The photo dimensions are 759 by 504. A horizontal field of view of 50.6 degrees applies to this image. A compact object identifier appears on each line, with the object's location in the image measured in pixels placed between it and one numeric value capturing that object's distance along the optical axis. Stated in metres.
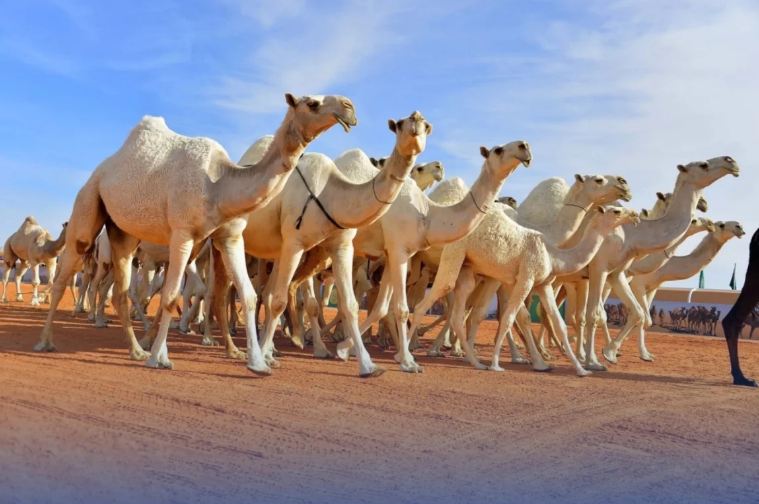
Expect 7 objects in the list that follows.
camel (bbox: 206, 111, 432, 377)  9.09
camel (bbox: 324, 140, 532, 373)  10.38
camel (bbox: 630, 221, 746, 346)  17.38
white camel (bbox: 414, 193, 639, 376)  11.38
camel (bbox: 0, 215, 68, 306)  26.16
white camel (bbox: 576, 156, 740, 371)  13.02
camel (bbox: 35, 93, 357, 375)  8.38
